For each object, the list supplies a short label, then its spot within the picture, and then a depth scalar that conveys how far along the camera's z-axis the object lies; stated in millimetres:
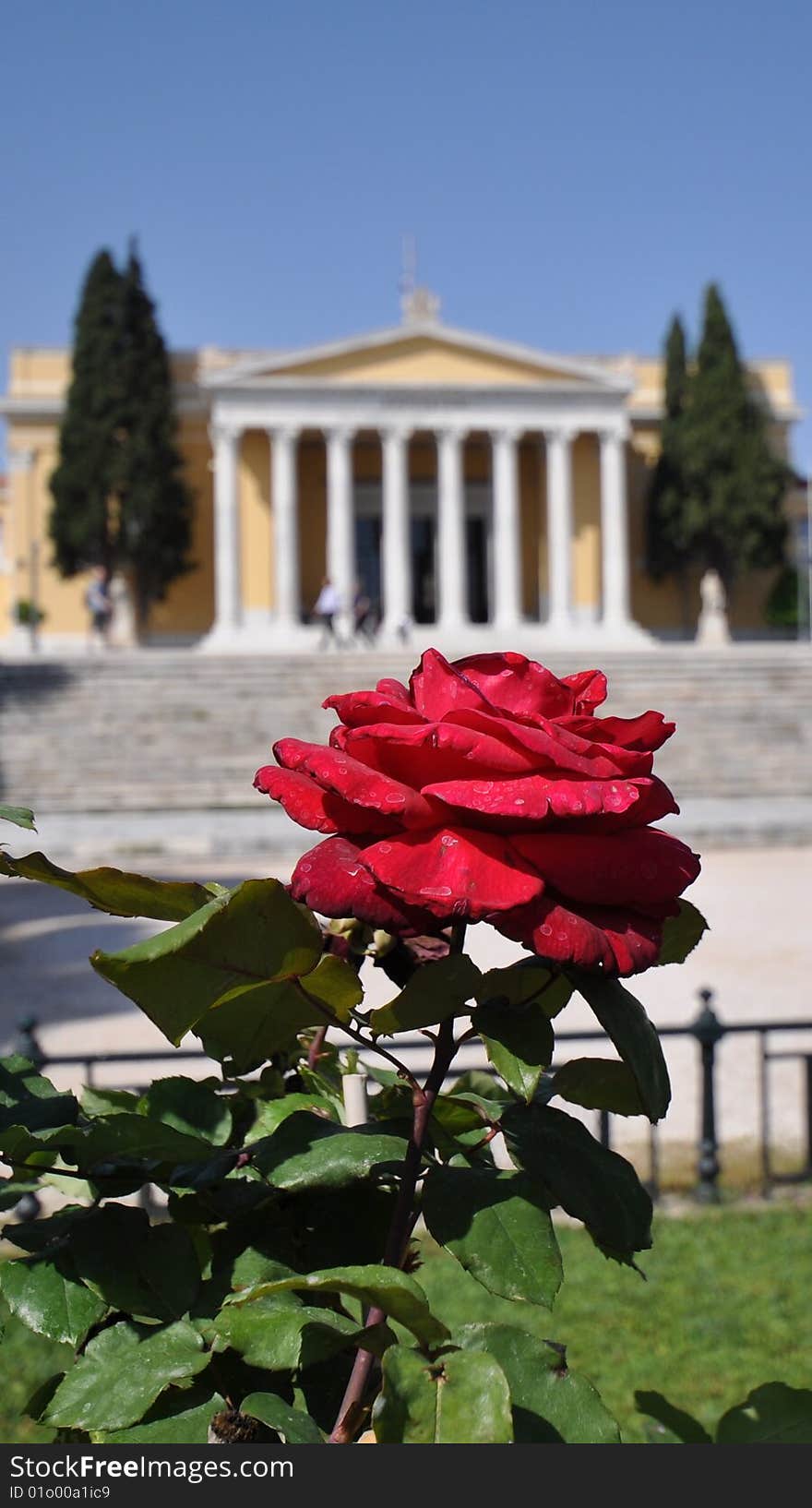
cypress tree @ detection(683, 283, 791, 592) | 33406
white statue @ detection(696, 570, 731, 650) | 34500
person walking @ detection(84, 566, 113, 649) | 26547
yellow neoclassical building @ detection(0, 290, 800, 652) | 32781
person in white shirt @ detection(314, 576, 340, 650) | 26172
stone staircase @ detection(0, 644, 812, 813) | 17062
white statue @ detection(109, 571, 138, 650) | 32938
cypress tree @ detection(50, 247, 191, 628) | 31531
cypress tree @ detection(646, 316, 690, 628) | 34219
